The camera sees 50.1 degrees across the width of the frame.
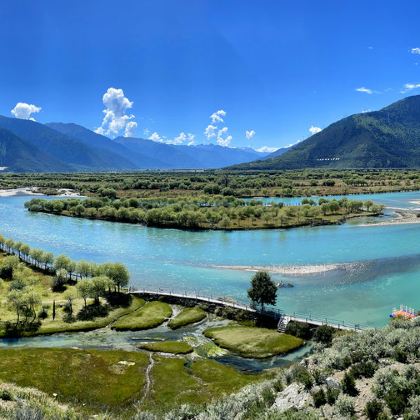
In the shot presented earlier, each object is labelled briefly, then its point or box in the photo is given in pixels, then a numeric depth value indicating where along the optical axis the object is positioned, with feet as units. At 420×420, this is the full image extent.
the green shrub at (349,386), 90.63
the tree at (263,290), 232.32
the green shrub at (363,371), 95.86
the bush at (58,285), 278.34
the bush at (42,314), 234.17
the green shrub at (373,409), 80.18
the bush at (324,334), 195.46
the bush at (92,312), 235.81
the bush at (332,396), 89.81
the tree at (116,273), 261.44
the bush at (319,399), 90.89
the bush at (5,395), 125.59
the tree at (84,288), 241.96
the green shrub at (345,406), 84.33
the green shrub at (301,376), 99.45
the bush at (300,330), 206.80
